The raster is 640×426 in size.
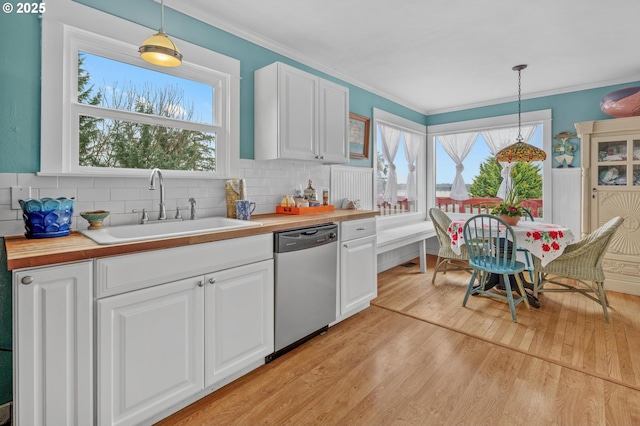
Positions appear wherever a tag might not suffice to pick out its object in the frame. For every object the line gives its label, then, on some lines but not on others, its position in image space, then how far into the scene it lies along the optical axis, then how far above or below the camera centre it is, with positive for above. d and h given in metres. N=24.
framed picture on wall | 3.98 +0.93
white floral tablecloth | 2.96 -0.26
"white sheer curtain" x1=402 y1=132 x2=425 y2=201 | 5.25 +0.88
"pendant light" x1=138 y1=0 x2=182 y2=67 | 1.71 +0.84
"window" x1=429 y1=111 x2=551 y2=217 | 4.59 +0.78
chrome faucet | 2.09 +0.14
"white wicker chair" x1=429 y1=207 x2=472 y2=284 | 3.57 -0.32
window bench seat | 3.78 -0.32
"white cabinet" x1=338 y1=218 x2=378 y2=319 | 2.75 -0.49
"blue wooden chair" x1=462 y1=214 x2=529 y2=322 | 2.93 -0.42
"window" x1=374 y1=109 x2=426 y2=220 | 4.64 +0.70
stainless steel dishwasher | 2.20 -0.53
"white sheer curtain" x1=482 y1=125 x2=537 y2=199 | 4.74 +1.04
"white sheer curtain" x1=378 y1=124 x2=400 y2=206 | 4.73 +0.82
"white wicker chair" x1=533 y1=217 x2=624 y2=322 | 2.80 -0.45
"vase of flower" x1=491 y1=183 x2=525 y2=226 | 3.32 -0.01
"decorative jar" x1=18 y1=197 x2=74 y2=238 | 1.56 -0.04
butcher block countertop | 1.23 -0.16
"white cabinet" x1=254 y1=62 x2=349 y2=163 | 2.67 +0.83
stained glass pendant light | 3.29 +0.58
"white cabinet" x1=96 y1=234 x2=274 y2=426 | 1.45 -0.61
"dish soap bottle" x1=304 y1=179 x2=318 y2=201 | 3.17 +0.16
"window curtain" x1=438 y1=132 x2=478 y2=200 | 5.20 +0.97
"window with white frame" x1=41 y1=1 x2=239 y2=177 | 1.83 +0.70
